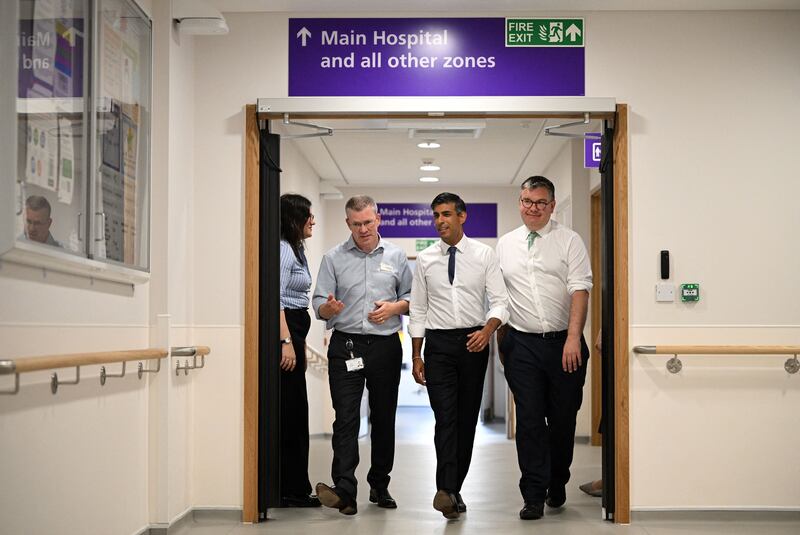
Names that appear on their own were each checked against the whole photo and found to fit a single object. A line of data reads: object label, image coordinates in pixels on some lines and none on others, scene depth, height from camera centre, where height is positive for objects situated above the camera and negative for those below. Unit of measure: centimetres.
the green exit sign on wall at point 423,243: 1233 +61
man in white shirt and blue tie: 513 -20
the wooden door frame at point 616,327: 498 -20
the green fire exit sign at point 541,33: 506 +138
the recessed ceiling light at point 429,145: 894 +141
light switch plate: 500 -2
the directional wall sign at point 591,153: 679 +99
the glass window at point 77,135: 300 +59
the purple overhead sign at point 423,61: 504 +123
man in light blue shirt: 521 -24
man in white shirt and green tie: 512 -26
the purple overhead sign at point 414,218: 1220 +94
